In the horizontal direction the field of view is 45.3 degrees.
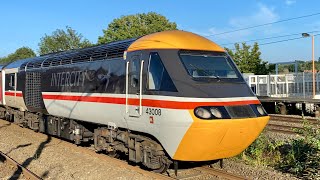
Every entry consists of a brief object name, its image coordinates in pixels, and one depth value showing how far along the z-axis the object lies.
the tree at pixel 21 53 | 88.75
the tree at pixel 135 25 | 54.22
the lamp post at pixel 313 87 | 28.17
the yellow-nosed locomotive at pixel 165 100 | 6.95
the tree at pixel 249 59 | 45.56
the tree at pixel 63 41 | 57.03
